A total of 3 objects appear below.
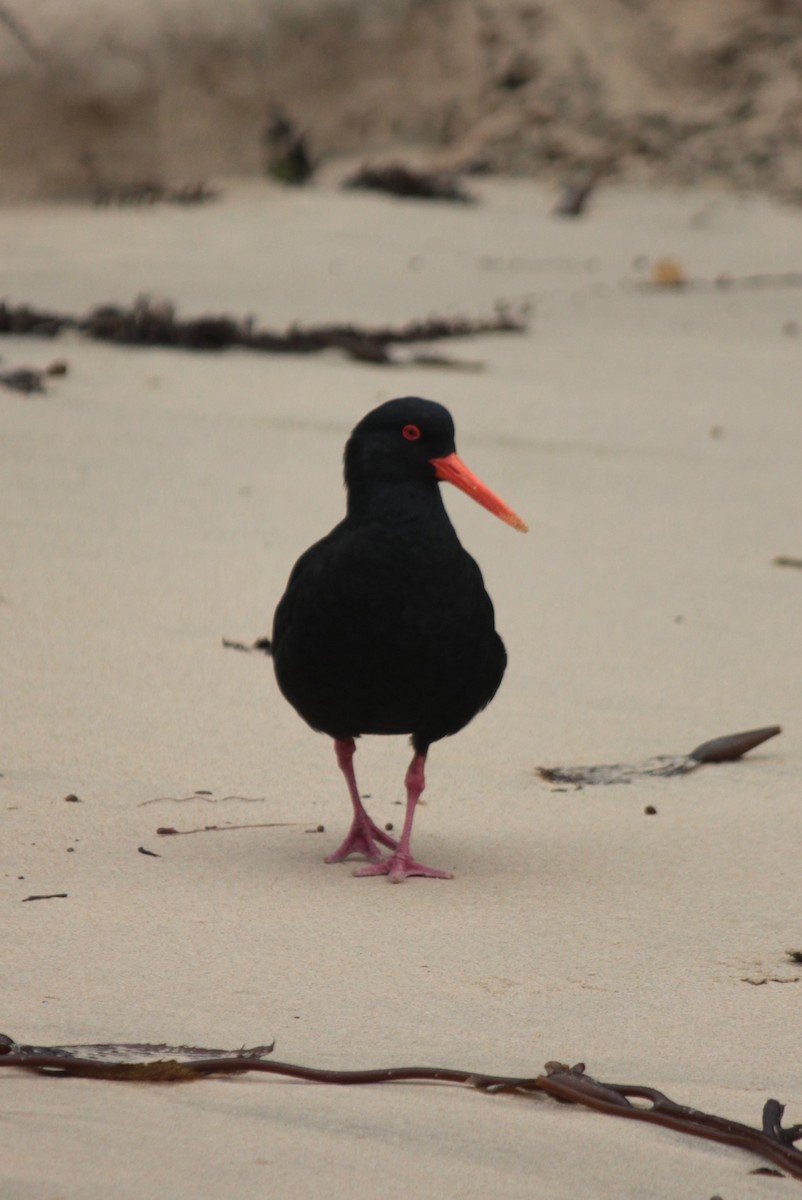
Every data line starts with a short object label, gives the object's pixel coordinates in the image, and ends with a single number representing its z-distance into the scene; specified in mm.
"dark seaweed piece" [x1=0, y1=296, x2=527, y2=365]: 18375
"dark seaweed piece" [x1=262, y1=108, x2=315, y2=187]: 28797
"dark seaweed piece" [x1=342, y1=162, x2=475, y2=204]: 28078
